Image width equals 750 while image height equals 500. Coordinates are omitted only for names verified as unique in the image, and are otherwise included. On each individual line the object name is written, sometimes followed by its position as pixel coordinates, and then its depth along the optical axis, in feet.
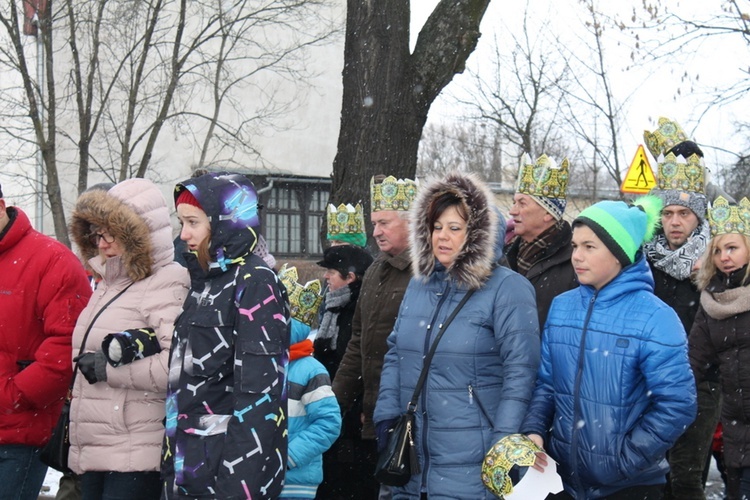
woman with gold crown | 16.81
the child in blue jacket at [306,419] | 15.30
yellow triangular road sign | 38.68
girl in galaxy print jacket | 11.07
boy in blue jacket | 11.76
